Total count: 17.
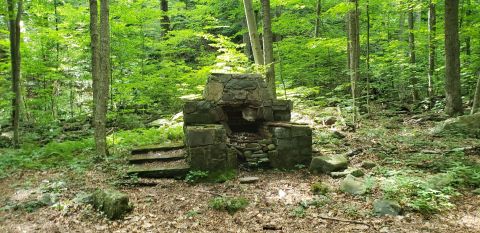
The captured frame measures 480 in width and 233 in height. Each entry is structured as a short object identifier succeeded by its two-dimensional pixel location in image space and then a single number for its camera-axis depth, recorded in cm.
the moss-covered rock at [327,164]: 626
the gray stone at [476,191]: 475
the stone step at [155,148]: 742
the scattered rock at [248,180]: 607
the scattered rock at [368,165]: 626
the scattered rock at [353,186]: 509
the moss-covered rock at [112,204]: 458
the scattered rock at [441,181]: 486
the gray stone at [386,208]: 431
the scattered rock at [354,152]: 717
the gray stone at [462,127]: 773
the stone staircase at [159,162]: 630
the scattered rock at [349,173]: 580
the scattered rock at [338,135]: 856
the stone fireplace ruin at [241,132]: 645
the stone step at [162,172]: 629
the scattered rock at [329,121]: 1015
